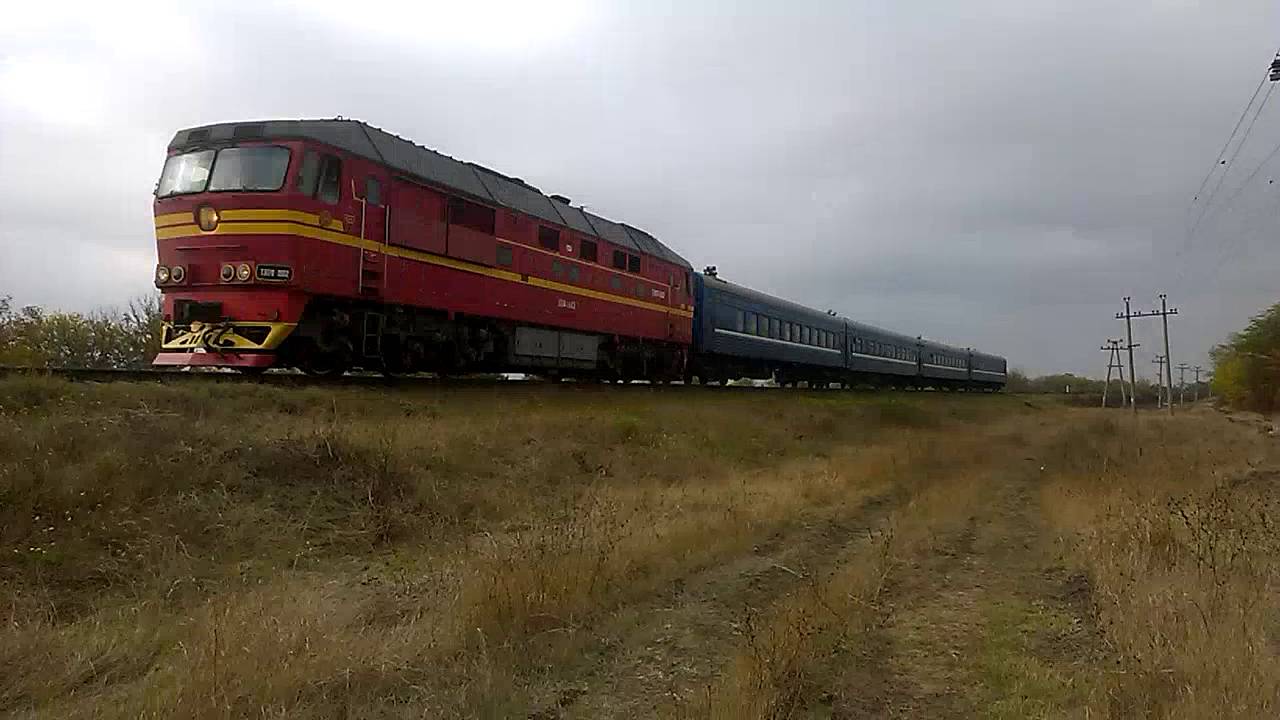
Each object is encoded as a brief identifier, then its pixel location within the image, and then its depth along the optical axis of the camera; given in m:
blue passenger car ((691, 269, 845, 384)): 25.70
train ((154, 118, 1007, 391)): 10.66
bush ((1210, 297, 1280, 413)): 47.62
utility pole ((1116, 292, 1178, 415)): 53.41
